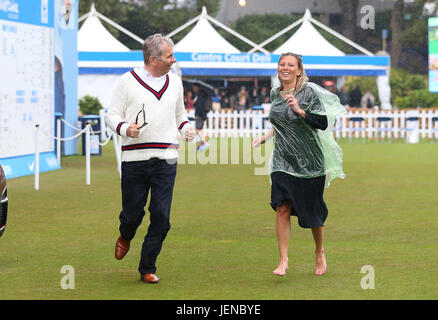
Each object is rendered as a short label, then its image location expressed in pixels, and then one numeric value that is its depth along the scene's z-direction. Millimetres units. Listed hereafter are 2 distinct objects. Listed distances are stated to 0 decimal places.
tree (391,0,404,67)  58938
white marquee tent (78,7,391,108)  34844
